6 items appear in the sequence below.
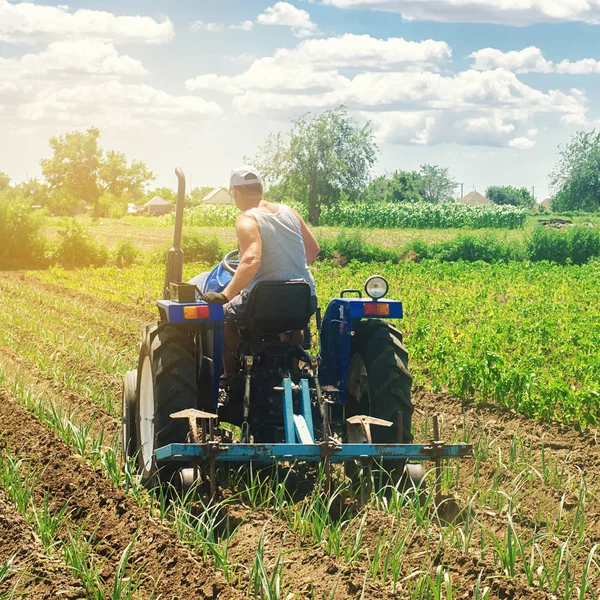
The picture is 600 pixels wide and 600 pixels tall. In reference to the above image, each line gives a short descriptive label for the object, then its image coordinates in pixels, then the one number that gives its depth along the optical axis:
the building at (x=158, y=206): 95.51
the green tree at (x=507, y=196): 109.19
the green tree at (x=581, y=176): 75.00
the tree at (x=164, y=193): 97.94
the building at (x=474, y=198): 112.44
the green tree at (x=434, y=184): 106.62
